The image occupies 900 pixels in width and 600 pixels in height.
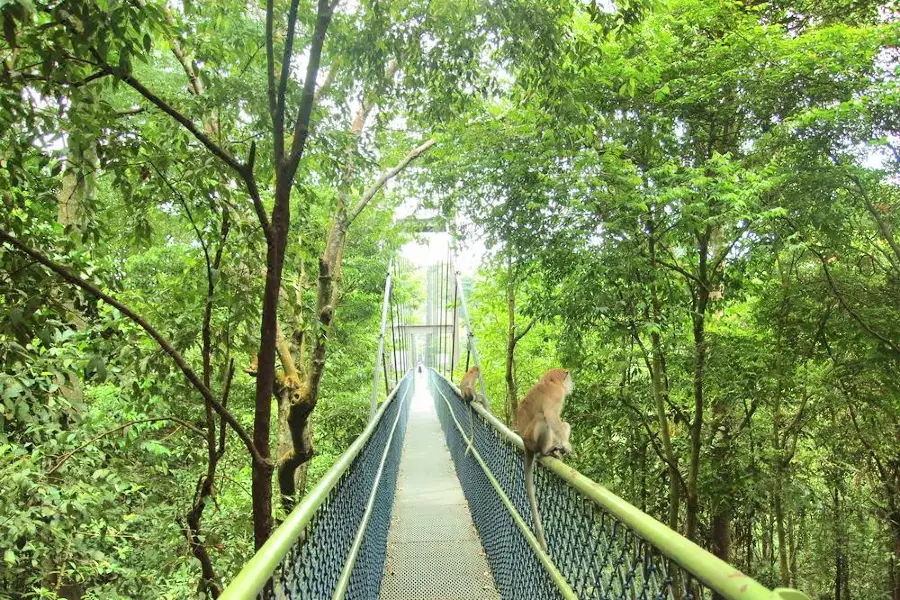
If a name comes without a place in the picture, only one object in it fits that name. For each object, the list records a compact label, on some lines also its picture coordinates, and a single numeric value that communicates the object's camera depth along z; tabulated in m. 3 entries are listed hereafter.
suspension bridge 1.05
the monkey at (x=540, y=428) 2.03
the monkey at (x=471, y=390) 4.23
